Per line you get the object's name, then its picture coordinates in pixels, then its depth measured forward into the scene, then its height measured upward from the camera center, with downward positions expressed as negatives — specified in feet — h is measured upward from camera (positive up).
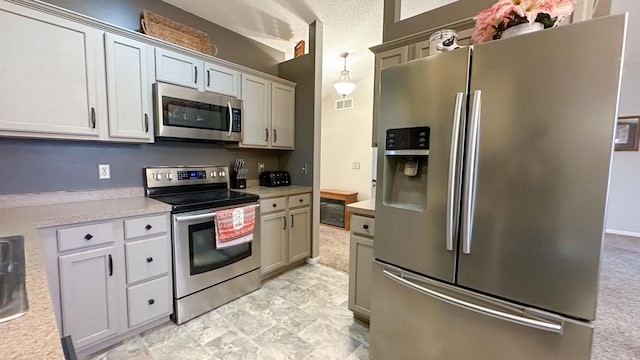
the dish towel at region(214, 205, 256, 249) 7.19 -1.86
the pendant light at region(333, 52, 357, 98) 12.97 +3.89
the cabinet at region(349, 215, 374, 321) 6.30 -2.52
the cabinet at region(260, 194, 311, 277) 8.96 -2.53
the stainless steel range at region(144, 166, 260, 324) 6.68 -2.39
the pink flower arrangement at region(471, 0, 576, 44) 3.56 +2.18
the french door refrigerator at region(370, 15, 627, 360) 3.11 -0.35
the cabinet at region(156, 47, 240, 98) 7.30 +2.67
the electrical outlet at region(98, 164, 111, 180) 7.02 -0.33
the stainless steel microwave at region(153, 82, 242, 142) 7.21 +1.42
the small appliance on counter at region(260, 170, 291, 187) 10.61 -0.67
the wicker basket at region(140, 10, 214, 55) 7.37 +3.87
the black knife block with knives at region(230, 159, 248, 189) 9.86 -0.52
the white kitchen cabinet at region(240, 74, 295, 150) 9.46 +1.87
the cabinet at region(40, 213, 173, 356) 5.13 -2.57
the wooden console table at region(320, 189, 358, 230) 16.05 -2.74
